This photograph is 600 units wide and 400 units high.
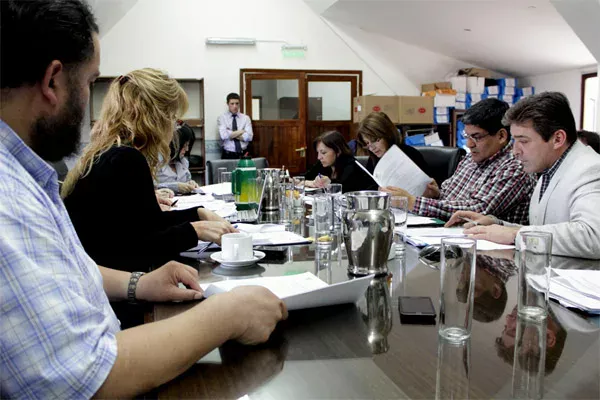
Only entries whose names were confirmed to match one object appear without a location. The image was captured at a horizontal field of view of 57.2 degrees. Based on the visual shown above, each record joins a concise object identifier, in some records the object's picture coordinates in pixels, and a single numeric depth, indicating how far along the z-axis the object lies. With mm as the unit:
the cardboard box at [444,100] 7816
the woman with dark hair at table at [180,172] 3724
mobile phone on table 976
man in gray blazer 1512
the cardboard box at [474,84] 8141
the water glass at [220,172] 4001
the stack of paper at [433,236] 1604
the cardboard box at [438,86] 8000
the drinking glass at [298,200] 2611
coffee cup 1396
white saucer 1382
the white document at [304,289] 977
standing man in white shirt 7613
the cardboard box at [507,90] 8351
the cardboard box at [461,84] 8156
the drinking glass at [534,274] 984
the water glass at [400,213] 1621
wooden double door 7941
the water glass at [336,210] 1935
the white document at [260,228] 1866
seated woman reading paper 3391
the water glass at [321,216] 1756
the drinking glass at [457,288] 890
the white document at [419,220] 2088
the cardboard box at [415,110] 7469
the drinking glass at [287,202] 2302
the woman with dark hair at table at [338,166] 3779
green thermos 2494
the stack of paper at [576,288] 1025
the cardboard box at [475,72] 8266
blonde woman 1454
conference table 708
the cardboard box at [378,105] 7316
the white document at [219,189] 3345
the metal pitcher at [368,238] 1291
